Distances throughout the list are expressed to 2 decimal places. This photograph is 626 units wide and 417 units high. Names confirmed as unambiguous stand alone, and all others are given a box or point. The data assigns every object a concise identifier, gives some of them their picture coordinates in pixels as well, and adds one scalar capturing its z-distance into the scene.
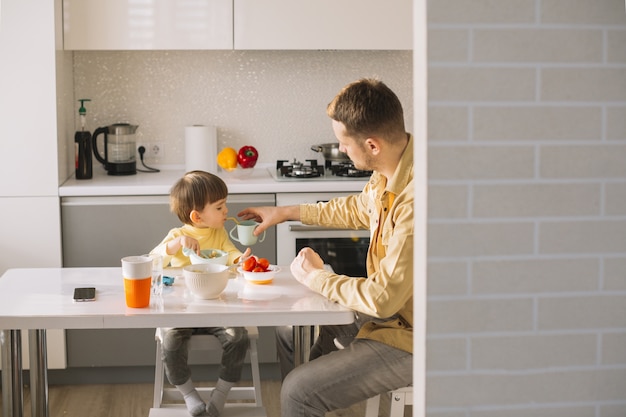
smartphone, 2.63
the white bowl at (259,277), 2.84
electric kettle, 4.44
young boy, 3.04
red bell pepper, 4.43
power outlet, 4.73
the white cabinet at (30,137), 4.00
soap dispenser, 4.28
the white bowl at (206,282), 2.62
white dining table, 2.48
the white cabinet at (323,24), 4.28
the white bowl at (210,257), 2.87
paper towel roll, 4.51
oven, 4.16
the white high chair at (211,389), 3.08
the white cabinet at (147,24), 4.20
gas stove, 4.24
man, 2.58
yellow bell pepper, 4.38
